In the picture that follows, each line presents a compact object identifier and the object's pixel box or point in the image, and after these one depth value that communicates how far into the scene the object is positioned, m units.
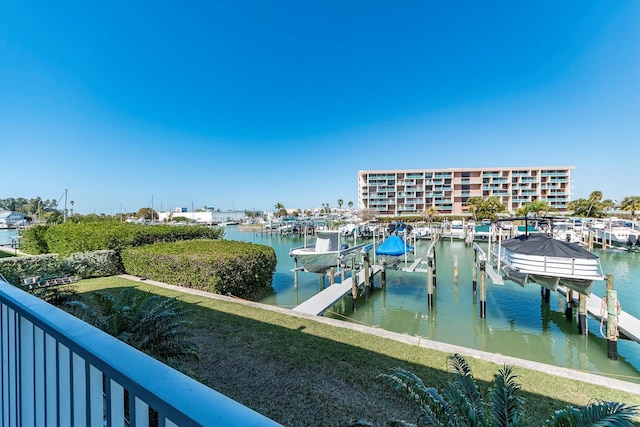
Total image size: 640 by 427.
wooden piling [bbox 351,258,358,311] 12.31
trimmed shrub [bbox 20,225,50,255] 18.23
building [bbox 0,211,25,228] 70.74
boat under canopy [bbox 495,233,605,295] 8.16
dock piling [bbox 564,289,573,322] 11.02
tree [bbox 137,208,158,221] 97.30
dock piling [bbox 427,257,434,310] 11.85
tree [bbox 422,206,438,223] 54.86
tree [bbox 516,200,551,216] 50.16
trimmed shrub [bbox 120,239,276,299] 10.57
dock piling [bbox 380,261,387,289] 15.08
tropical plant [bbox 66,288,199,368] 4.34
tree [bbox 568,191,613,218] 47.25
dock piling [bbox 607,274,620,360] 7.85
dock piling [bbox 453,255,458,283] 15.67
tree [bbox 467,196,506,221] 49.10
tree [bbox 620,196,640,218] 39.15
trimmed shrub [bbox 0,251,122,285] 10.55
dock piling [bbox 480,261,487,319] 11.03
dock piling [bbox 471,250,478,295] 13.67
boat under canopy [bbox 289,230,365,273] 13.34
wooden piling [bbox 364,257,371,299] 13.70
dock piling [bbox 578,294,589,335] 9.56
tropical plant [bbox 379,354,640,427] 2.47
